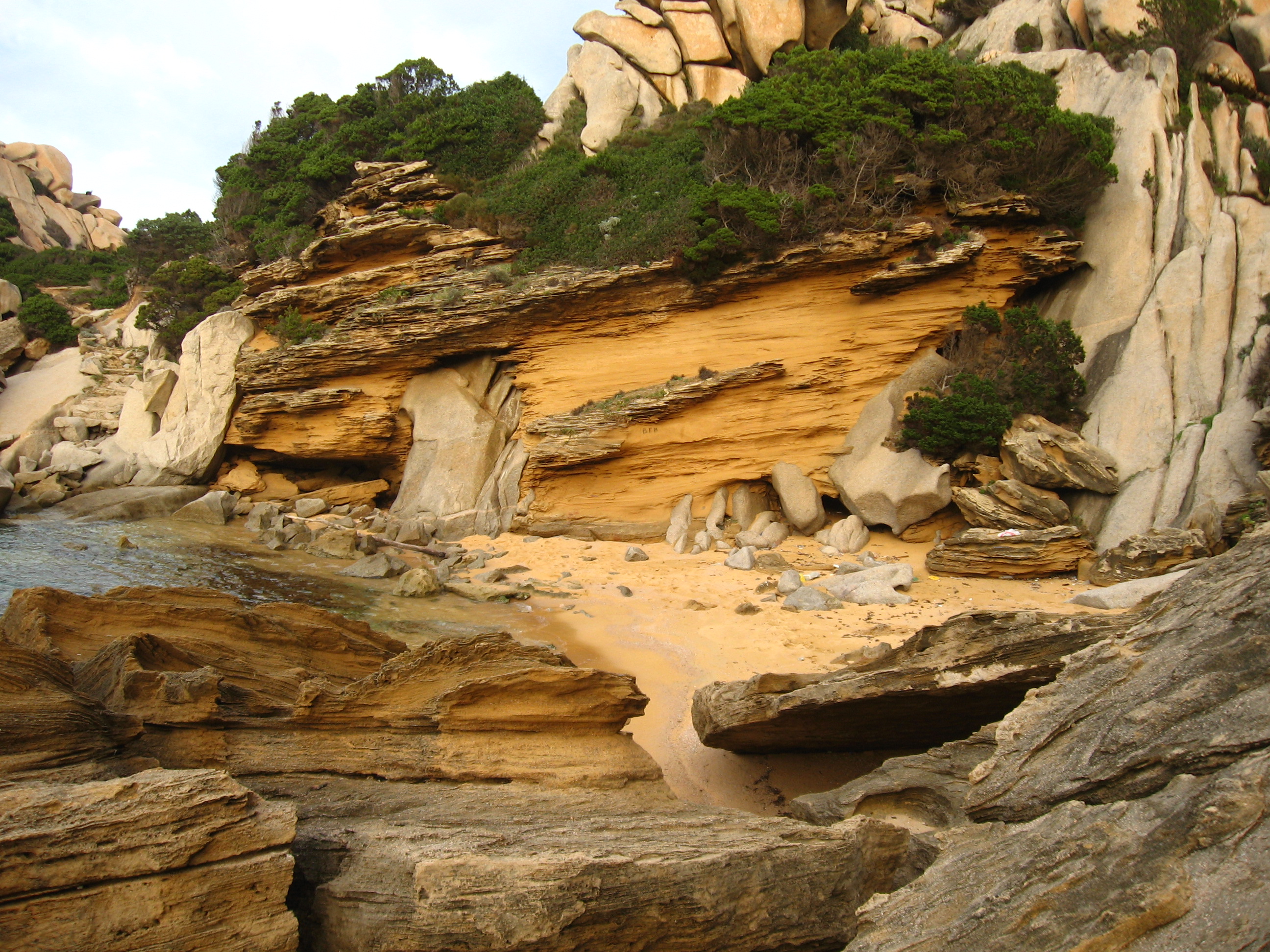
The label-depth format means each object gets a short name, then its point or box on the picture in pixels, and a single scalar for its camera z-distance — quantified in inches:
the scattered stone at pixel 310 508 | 810.2
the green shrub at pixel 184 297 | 1042.7
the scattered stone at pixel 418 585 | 523.5
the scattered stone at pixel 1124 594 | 365.1
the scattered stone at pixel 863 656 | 331.9
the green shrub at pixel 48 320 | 1250.6
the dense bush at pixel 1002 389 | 557.6
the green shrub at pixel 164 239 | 1374.3
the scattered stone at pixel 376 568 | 581.3
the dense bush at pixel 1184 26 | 695.7
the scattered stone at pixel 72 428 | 1003.3
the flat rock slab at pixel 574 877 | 132.0
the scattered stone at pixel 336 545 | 653.3
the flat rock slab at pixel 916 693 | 211.0
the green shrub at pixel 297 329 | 829.2
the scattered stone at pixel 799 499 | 631.8
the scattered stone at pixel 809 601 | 426.9
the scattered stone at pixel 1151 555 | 426.6
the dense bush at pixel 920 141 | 640.4
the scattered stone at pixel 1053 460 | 516.7
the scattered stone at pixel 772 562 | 538.6
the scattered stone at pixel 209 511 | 786.8
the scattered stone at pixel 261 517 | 759.1
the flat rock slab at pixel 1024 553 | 472.4
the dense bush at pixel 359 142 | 970.1
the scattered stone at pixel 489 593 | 517.3
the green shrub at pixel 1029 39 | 831.1
